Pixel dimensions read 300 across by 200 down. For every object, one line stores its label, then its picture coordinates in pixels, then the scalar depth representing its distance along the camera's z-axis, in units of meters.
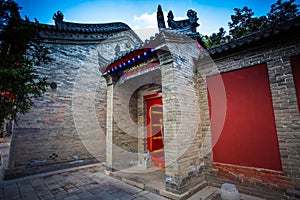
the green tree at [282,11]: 9.34
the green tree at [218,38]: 11.46
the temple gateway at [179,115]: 3.31
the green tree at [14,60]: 2.41
